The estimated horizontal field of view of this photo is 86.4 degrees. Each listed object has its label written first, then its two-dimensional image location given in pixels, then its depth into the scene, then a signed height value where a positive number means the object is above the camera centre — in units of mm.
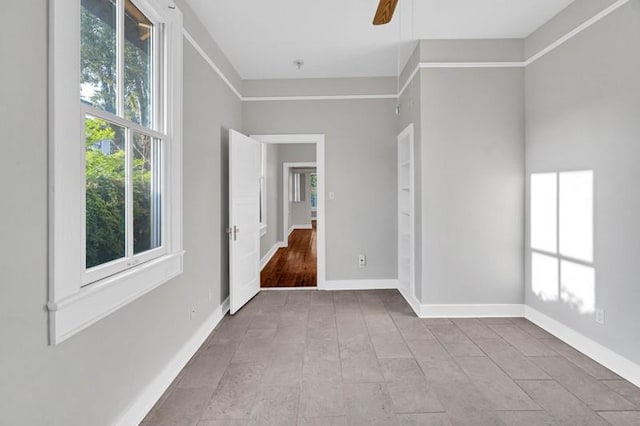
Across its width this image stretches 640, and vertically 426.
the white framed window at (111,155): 1353 +303
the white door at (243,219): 3670 -70
